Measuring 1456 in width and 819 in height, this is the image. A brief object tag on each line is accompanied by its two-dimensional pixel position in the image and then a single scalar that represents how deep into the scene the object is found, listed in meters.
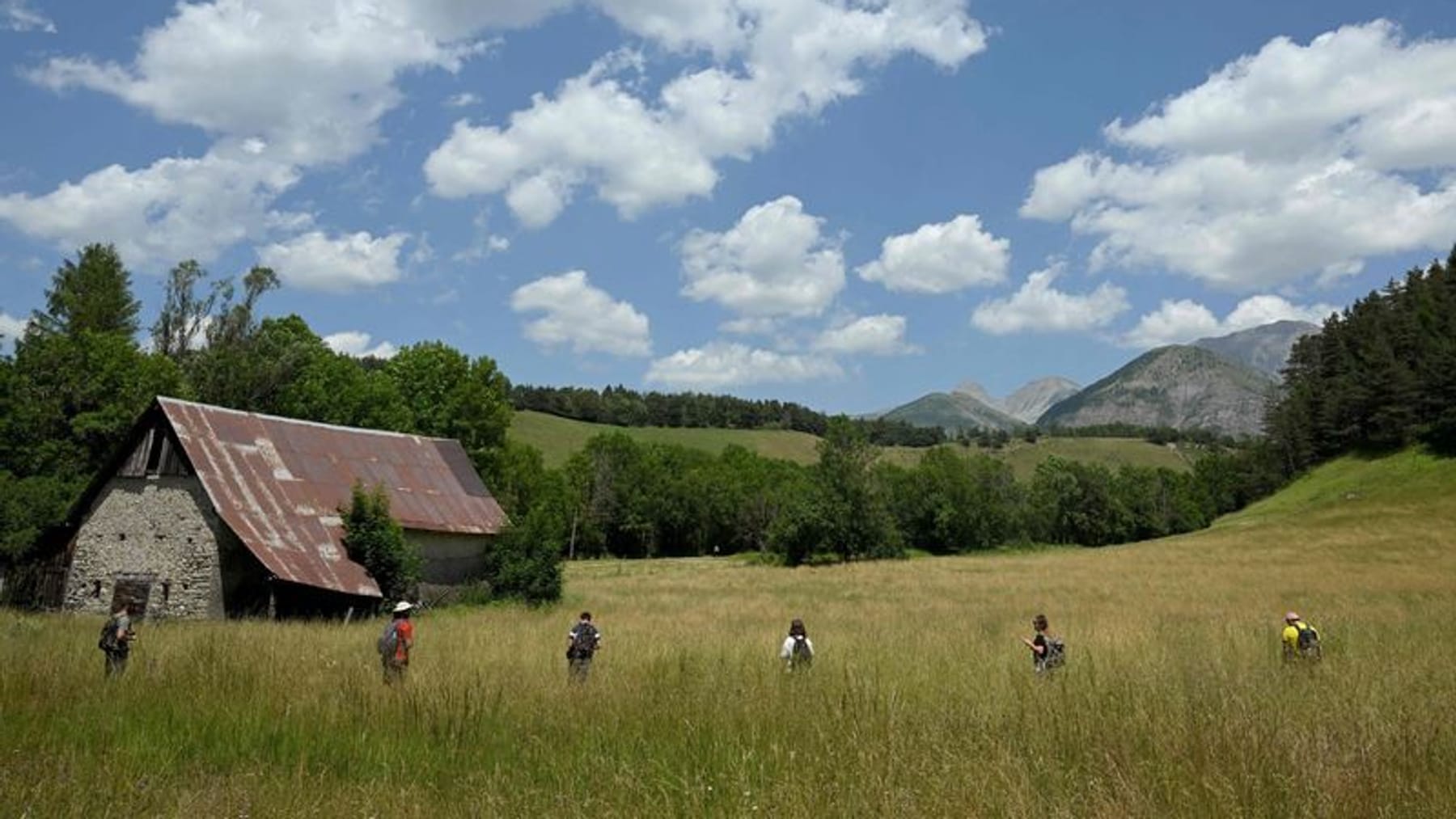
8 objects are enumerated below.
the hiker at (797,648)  12.34
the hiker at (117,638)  11.91
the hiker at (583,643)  13.32
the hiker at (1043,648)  11.95
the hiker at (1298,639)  12.70
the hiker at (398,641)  12.13
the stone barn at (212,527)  28.19
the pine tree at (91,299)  49.94
